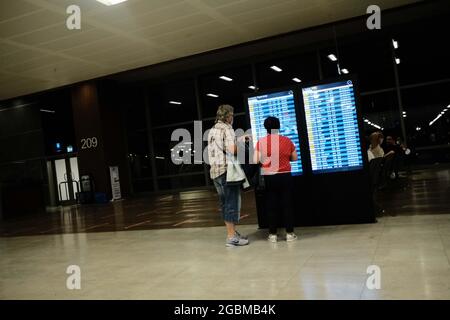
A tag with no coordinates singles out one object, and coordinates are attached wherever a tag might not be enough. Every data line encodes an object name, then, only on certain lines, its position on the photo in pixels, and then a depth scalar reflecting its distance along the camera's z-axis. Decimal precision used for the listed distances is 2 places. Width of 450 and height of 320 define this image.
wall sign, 13.24
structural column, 13.12
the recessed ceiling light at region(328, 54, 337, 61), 12.54
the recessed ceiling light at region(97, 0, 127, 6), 6.66
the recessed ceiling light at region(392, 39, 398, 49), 11.82
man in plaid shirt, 4.05
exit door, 15.30
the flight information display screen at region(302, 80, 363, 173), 4.52
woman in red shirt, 4.14
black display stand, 4.48
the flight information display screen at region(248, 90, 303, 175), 4.71
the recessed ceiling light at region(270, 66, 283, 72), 13.29
